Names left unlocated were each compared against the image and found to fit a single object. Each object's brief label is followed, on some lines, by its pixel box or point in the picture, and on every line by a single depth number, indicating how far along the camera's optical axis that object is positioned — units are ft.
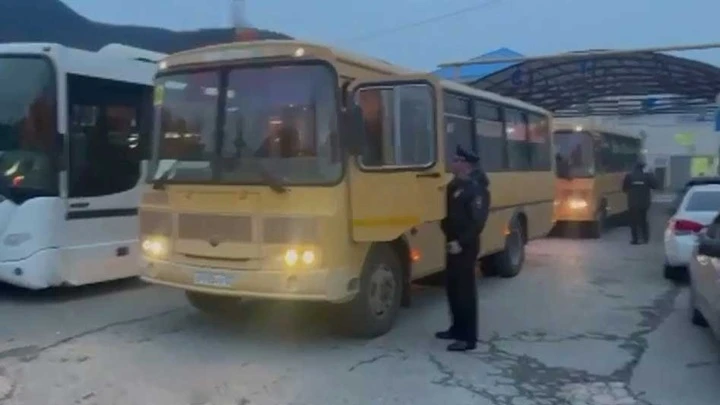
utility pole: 99.01
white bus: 32.37
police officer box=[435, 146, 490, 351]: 25.99
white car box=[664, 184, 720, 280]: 39.34
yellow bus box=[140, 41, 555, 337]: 25.23
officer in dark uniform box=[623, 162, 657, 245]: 59.62
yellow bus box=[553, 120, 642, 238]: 63.16
